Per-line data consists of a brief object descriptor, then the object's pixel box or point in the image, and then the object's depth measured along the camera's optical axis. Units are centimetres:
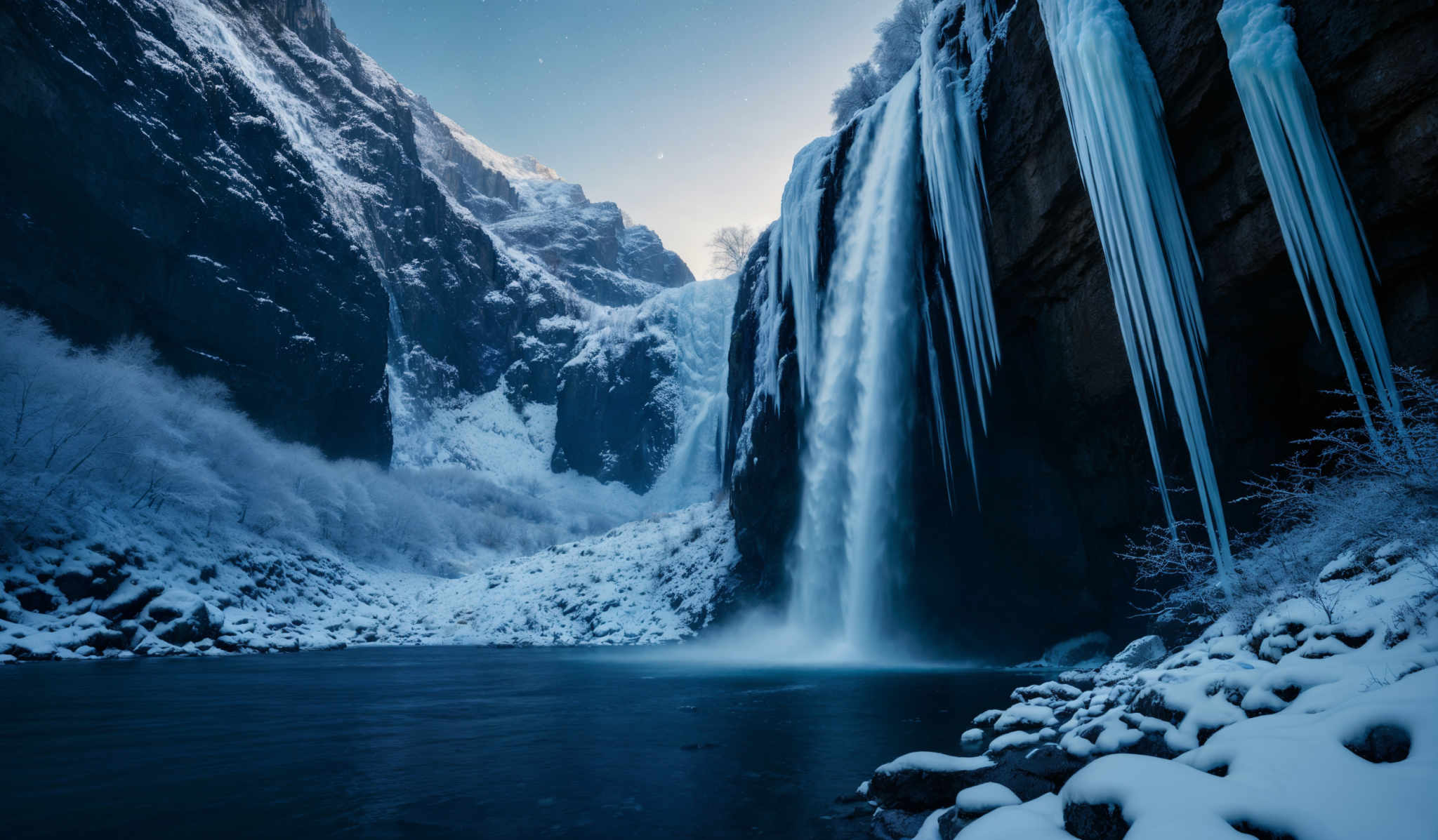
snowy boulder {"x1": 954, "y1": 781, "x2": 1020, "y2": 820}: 362
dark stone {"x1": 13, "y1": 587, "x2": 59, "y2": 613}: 1869
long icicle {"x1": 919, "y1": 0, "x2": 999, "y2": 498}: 1605
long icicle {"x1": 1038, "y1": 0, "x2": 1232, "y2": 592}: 1088
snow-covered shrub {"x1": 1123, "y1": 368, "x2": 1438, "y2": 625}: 599
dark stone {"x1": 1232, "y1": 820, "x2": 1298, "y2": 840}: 209
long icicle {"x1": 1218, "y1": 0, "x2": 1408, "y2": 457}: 887
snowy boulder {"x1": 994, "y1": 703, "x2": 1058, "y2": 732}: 702
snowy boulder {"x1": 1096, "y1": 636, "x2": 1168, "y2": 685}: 912
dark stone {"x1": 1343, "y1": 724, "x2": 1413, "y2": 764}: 233
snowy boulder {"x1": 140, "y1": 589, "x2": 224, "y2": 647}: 2066
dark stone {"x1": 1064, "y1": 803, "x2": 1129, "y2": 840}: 258
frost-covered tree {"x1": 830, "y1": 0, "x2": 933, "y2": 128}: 2814
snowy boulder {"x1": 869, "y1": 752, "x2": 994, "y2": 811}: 466
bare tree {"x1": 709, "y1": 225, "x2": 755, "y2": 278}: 5269
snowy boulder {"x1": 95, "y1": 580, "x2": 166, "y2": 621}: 2006
